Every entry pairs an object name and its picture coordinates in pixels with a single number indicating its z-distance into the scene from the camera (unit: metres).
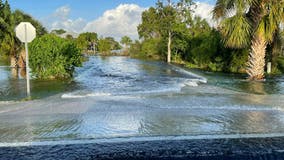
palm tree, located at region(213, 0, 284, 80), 10.61
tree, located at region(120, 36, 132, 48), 58.18
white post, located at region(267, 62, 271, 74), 15.97
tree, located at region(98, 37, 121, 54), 69.26
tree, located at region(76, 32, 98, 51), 68.26
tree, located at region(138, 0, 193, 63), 30.05
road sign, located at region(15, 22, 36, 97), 7.12
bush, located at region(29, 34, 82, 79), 12.02
